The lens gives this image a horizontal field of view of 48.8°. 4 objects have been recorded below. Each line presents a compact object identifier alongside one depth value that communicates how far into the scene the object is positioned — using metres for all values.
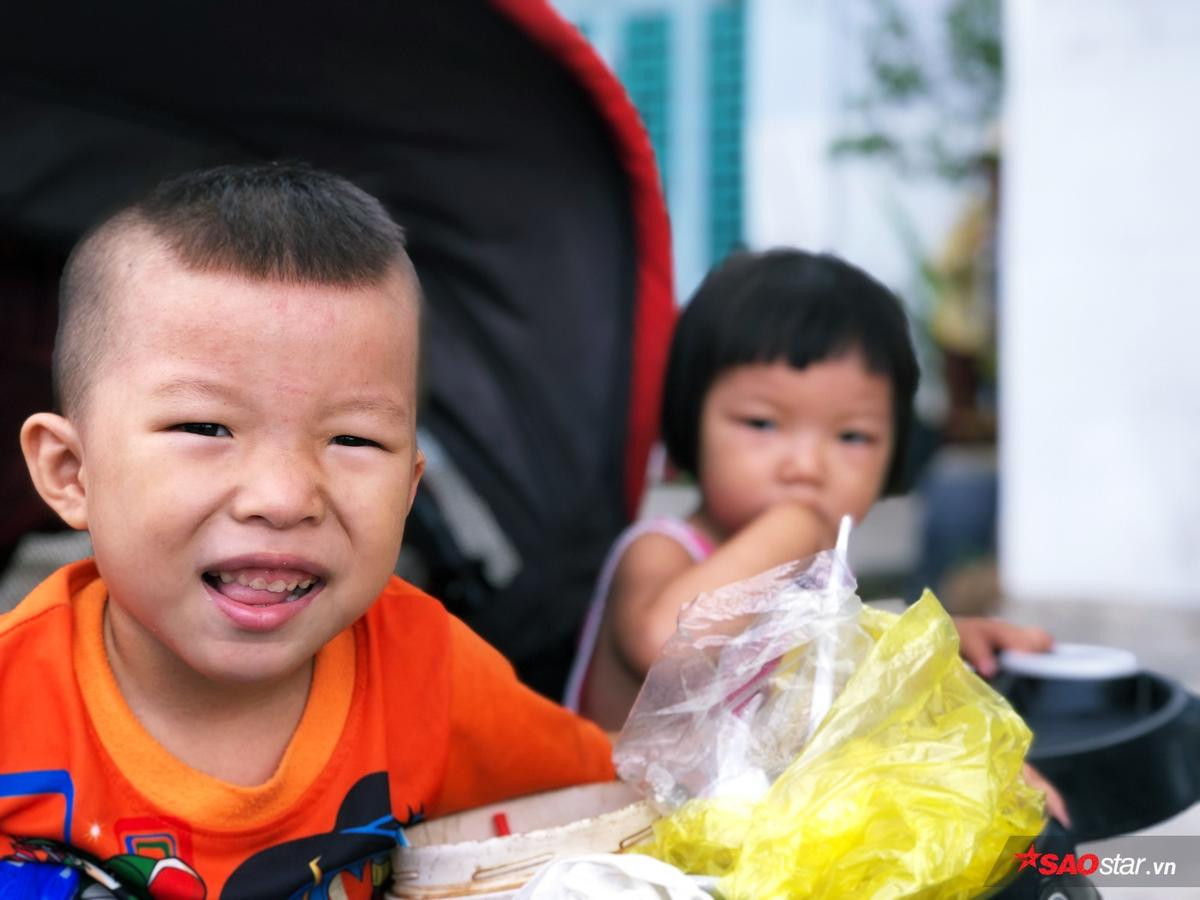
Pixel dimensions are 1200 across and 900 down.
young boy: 0.90
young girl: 1.55
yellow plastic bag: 0.86
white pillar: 3.62
